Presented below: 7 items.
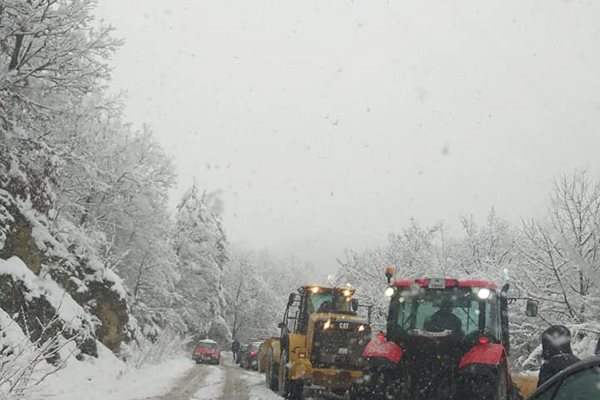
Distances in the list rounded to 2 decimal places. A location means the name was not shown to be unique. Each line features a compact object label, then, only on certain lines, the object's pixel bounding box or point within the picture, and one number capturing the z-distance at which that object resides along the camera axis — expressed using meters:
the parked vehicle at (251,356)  31.89
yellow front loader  13.21
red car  35.44
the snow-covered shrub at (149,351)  18.28
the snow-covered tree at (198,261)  43.41
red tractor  7.87
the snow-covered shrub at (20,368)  5.79
